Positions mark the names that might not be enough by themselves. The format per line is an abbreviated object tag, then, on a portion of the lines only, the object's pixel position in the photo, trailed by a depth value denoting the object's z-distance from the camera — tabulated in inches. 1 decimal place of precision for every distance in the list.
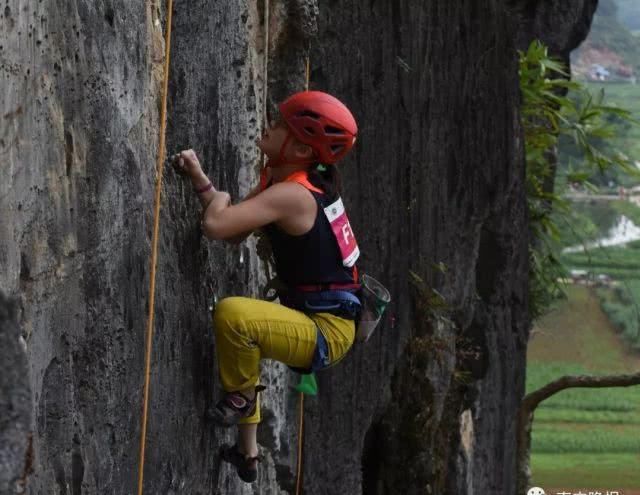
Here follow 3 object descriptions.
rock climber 341.7
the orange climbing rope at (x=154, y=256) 332.2
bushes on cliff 893.8
